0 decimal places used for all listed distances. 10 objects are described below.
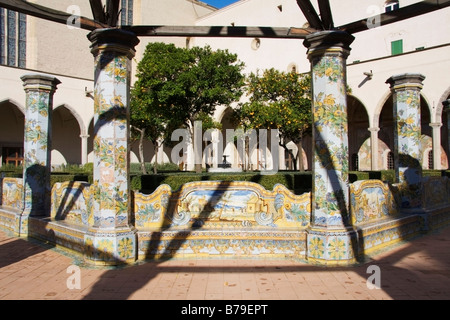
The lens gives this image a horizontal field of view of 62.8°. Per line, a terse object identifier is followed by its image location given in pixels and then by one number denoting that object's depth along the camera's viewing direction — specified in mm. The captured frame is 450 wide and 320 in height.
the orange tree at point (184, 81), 17406
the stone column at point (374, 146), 21323
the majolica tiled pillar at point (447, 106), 11816
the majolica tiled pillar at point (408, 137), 7980
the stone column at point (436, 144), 18516
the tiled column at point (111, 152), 5355
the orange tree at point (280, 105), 19359
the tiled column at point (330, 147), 5453
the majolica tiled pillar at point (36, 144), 7789
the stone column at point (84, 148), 23528
